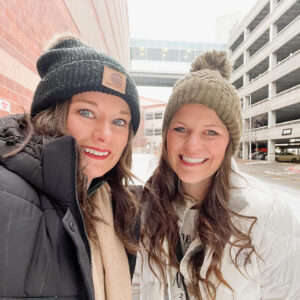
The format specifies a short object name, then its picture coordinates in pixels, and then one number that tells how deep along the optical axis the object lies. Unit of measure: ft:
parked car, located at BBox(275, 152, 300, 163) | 64.54
